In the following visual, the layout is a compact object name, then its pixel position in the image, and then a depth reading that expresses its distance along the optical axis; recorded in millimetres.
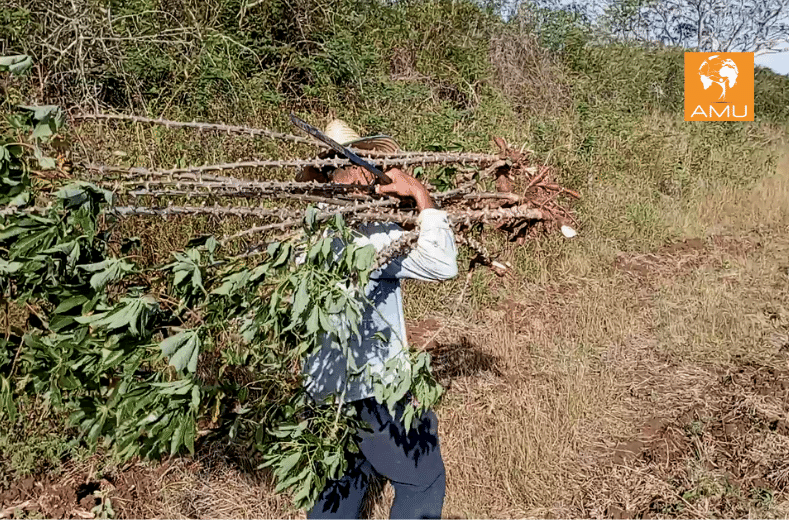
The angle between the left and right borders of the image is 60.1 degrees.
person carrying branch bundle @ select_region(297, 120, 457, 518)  2031
